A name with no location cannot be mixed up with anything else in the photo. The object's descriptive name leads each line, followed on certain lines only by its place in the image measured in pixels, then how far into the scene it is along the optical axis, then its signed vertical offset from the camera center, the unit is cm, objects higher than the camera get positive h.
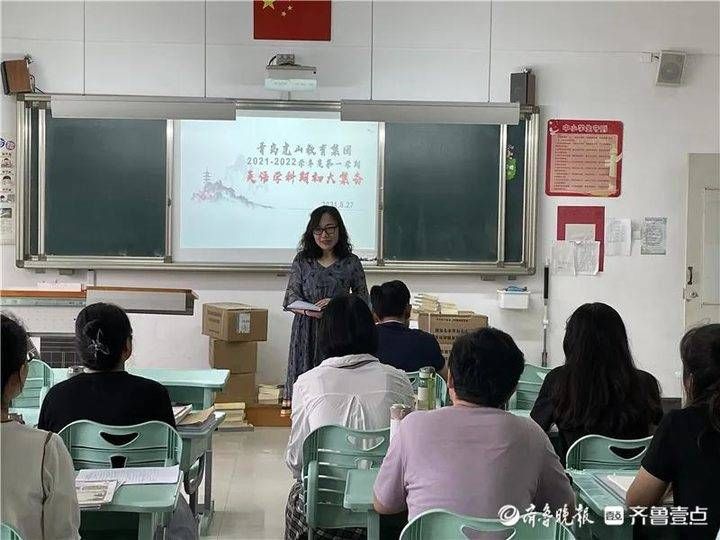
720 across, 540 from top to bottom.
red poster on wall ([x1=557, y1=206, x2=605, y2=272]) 666 +11
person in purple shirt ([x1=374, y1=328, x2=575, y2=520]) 204 -50
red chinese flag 648 +154
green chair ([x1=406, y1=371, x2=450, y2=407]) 373 -66
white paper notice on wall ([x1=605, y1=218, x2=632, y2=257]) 668 +0
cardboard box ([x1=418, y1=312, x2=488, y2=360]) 621 -62
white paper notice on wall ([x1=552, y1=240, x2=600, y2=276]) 666 -15
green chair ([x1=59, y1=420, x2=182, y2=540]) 252 -66
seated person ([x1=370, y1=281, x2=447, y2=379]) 389 -45
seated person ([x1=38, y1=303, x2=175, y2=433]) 273 -49
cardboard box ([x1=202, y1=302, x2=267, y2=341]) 611 -63
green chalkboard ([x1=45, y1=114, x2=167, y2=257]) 643 +29
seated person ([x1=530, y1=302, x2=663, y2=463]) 291 -49
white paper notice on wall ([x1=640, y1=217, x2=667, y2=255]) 670 +2
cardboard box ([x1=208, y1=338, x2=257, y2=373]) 616 -86
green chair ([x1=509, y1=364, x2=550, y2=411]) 409 -72
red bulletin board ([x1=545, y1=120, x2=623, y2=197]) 661 +57
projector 615 +105
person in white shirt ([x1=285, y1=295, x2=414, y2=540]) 293 -51
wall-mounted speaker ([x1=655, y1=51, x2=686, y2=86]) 657 +124
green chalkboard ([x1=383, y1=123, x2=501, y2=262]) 654 +30
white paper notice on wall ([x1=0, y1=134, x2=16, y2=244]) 641 +28
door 665 -2
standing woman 500 -21
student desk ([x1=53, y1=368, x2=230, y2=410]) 390 -67
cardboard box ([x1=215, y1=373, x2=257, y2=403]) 622 -109
